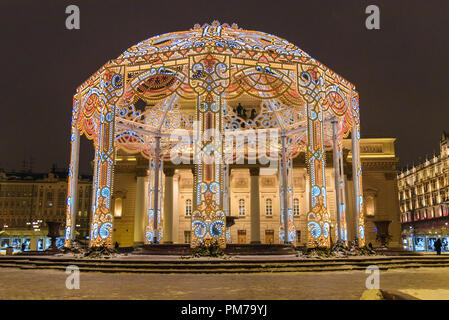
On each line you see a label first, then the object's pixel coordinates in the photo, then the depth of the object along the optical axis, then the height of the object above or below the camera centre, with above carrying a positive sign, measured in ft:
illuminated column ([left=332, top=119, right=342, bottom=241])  66.80 +8.65
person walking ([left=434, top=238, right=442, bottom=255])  85.35 -3.57
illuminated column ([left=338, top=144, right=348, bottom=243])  66.28 +3.13
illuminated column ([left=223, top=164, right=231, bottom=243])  91.16 +8.69
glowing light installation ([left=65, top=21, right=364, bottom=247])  51.29 +18.13
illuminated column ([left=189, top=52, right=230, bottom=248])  49.08 +9.96
